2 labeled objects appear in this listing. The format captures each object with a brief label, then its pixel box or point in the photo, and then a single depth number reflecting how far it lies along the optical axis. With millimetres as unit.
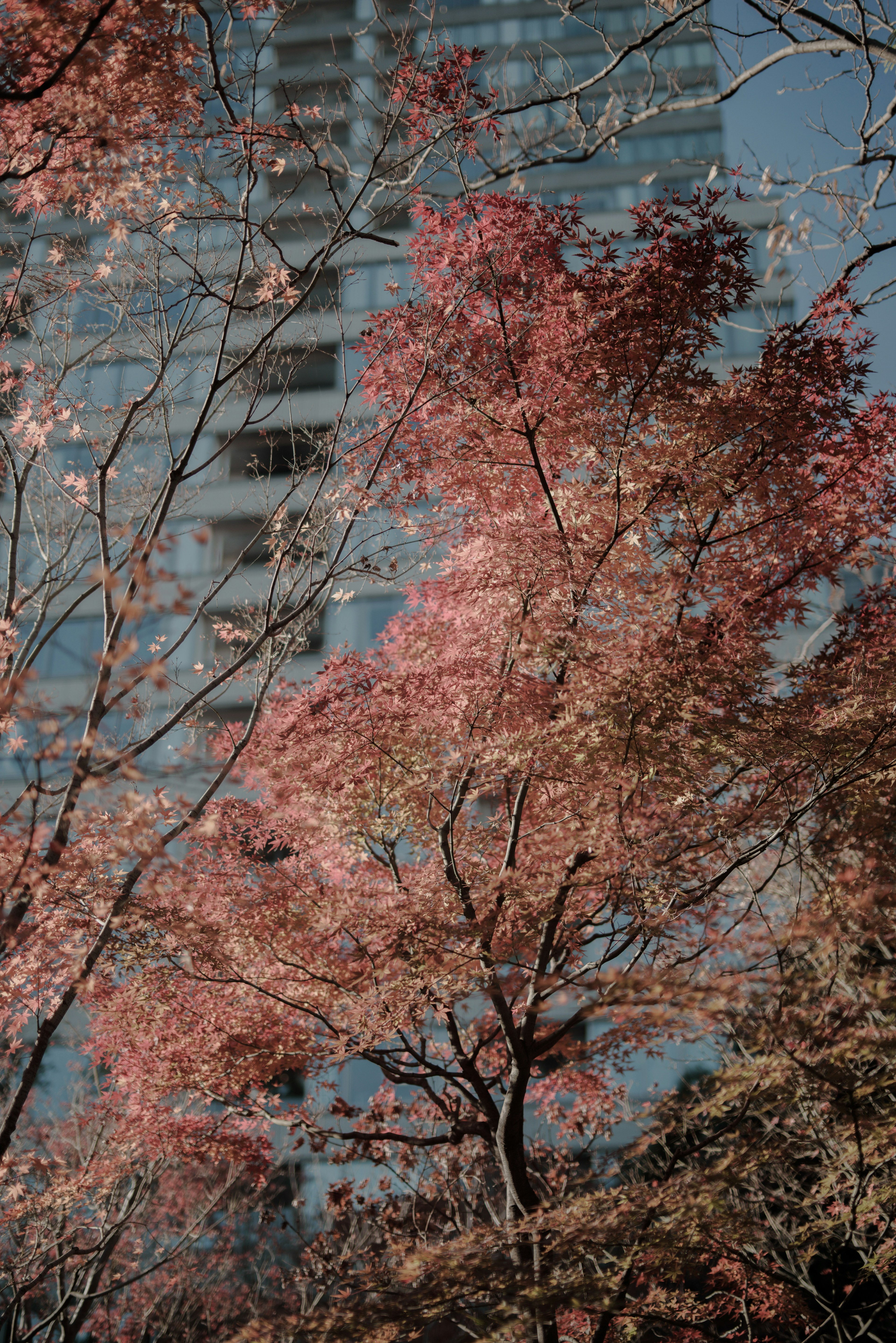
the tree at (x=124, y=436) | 4137
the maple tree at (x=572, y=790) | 4926
